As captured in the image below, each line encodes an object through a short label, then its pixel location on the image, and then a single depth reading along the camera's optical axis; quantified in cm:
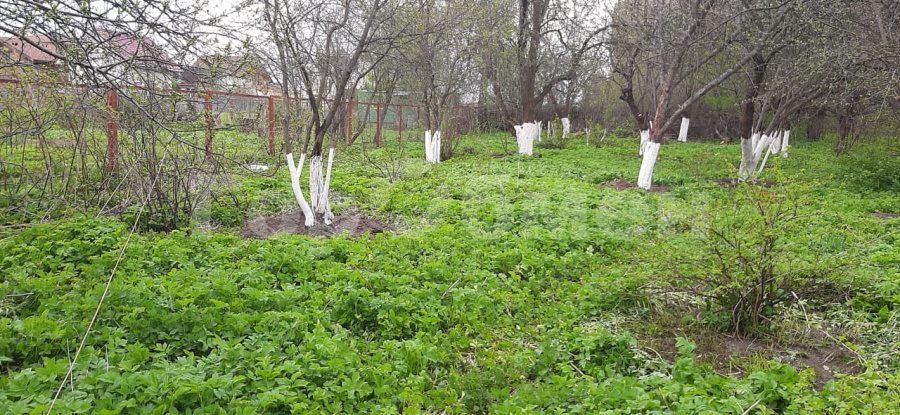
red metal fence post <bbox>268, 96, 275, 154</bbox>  1324
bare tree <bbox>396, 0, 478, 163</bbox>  1008
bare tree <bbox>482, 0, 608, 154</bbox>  1605
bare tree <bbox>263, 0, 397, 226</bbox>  703
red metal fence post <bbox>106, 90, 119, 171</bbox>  715
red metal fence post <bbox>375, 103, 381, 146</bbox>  1976
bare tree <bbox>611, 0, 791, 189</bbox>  1001
